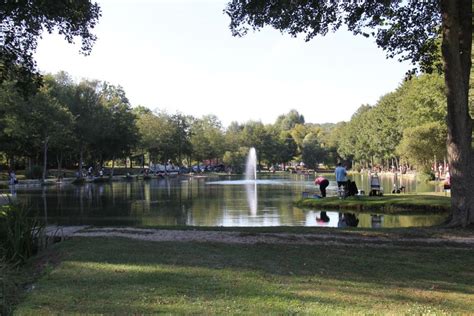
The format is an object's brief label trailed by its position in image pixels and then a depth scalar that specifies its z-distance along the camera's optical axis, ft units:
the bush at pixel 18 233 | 29.91
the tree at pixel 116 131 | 217.58
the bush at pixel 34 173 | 189.26
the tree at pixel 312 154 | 401.70
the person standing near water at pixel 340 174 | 83.87
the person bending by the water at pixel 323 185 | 90.43
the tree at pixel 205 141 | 326.44
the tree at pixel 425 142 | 149.89
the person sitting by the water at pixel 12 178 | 131.75
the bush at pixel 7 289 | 18.42
